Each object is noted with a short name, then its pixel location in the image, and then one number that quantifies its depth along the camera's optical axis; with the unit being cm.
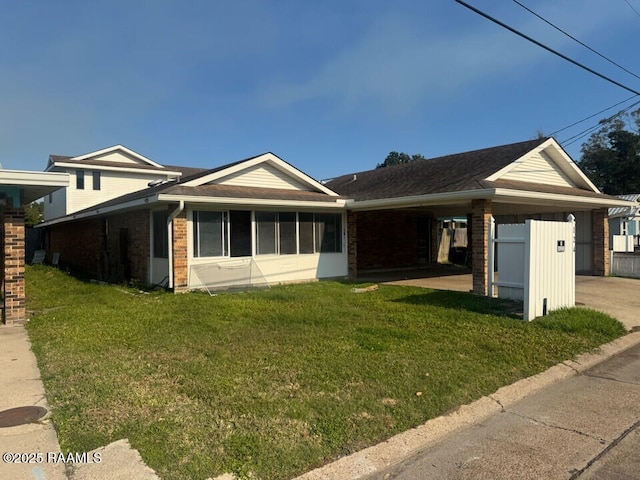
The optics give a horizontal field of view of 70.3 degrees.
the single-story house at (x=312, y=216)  1153
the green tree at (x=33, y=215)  4039
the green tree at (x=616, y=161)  4709
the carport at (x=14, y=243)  809
